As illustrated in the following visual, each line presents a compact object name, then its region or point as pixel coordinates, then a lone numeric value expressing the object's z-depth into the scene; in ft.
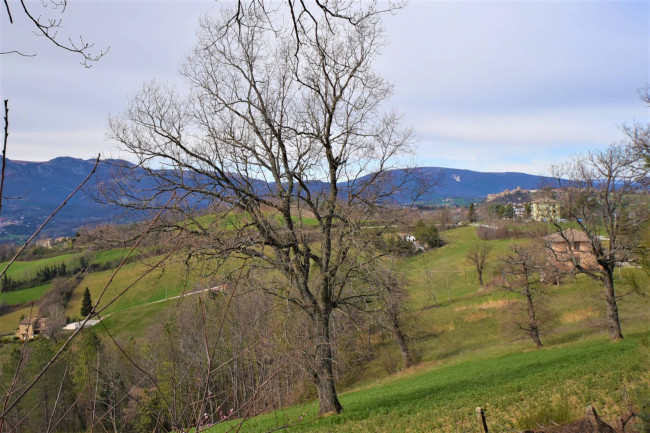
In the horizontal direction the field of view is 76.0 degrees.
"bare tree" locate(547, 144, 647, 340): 58.65
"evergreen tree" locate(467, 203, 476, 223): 359.62
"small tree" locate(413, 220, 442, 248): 164.62
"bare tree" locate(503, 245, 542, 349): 76.43
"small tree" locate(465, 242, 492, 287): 168.86
